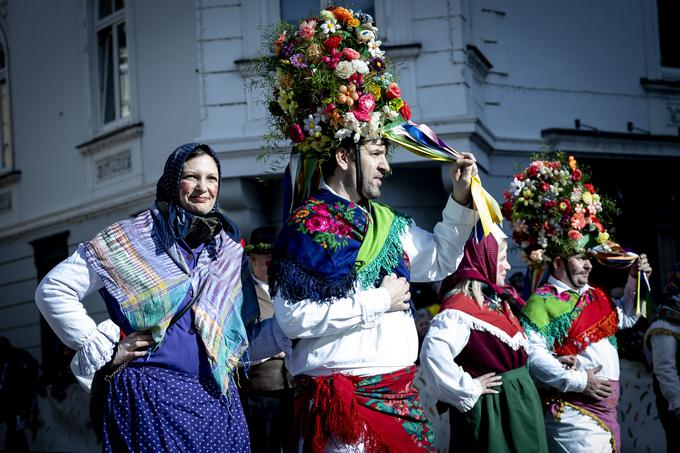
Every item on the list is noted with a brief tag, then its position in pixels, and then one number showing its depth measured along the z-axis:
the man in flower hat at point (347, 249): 3.94
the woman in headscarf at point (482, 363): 5.34
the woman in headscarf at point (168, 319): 4.00
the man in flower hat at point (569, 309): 6.04
